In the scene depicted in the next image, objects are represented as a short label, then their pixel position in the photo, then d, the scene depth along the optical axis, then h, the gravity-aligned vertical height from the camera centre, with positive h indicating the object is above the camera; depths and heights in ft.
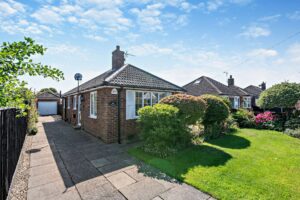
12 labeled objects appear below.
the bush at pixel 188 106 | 24.18 -0.80
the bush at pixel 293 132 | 30.51 -6.59
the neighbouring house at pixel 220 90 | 66.18 +5.13
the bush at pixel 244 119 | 40.32 -4.89
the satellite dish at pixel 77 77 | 37.42 +5.94
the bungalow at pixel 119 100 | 26.16 +0.25
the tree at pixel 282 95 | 40.19 +1.49
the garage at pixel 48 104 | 85.25 -1.59
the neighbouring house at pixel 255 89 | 99.66 +8.58
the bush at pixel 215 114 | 30.63 -2.65
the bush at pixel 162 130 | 20.96 -4.08
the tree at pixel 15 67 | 5.95 +1.46
